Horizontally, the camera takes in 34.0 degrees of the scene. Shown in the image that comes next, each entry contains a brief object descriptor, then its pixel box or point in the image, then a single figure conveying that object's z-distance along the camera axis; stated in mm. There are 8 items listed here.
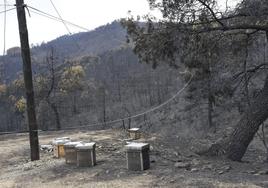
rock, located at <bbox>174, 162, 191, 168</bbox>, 8539
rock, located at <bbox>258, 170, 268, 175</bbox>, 8203
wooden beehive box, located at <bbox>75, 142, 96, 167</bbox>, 9031
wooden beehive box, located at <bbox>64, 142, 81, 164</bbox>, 9450
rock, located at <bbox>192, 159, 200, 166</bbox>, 8898
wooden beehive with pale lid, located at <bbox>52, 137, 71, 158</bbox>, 10594
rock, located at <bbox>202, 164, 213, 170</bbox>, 8435
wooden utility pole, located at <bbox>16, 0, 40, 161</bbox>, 11367
